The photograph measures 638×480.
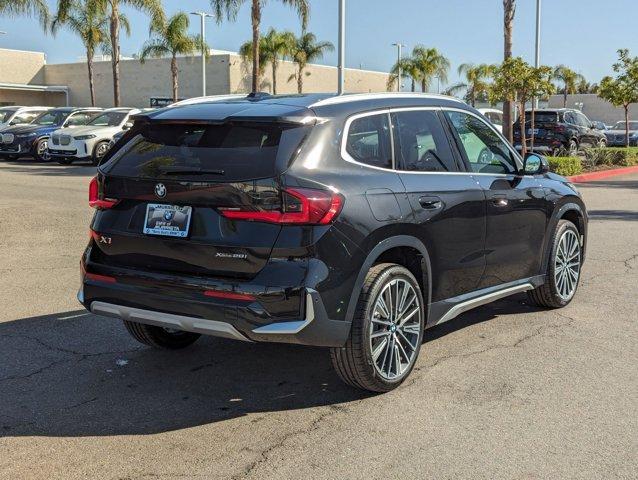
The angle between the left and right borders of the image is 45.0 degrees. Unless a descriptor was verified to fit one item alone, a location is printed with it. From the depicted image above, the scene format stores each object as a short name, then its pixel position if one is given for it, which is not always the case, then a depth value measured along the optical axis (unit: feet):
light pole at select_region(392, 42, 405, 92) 183.07
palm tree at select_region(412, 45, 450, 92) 187.52
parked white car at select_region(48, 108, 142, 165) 75.82
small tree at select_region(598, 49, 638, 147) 99.04
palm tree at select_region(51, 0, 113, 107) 122.42
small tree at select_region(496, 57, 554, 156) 73.20
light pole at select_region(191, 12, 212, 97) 144.44
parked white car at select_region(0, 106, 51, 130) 90.89
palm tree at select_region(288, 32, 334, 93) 169.58
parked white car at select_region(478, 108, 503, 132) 104.12
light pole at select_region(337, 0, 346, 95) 80.52
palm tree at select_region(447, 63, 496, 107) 215.92
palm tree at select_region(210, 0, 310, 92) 94.94
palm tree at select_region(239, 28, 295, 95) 164.14
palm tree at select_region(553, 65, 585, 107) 244.42
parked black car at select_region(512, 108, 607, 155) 90.12
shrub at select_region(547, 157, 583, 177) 71.20
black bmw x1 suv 13.62
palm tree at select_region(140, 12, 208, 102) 129.70
